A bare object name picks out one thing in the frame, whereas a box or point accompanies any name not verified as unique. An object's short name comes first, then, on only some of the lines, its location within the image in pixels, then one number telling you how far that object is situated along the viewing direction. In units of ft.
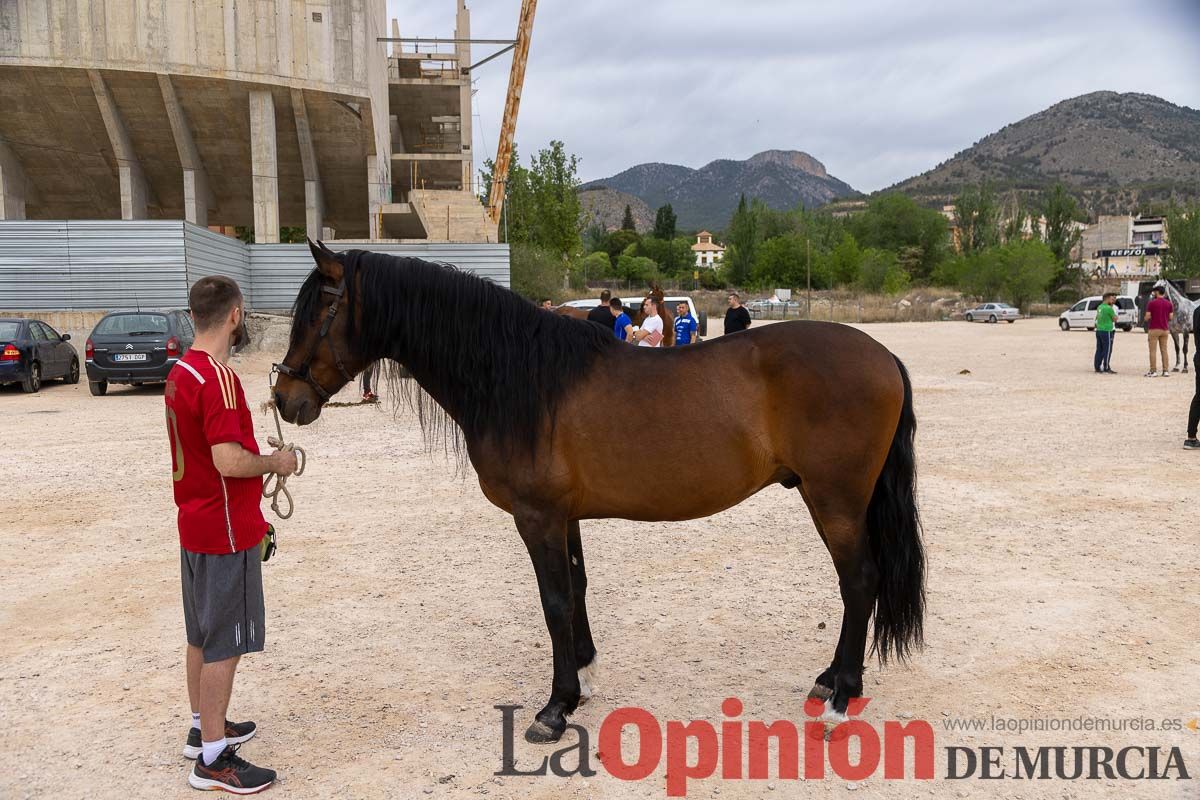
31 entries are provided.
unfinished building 87.66
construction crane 160.35
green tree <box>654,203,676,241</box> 423.64
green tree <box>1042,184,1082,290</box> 242.99
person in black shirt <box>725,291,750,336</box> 47.52
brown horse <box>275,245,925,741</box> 11.21
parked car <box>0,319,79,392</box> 50.55
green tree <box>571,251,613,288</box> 286.46
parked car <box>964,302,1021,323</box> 178.19
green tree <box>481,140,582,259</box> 180.24
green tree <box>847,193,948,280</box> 314.96
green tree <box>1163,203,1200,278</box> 220.23
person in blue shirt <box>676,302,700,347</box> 49.90
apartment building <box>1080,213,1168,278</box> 365.18
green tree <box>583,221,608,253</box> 411.34
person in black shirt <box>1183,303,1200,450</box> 30.42
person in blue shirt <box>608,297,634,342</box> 47.60
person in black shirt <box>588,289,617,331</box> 43.36
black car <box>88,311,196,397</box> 50.49
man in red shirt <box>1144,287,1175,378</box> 55.11
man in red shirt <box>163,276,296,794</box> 9.32
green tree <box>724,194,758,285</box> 315.17
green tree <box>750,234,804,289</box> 293.02
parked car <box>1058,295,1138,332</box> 131.23
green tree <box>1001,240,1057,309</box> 209.87
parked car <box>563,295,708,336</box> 62.02
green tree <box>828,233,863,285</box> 270.26
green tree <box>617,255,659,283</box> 326.24
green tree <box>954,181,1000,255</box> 279.08
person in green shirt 59.72
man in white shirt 41.39
